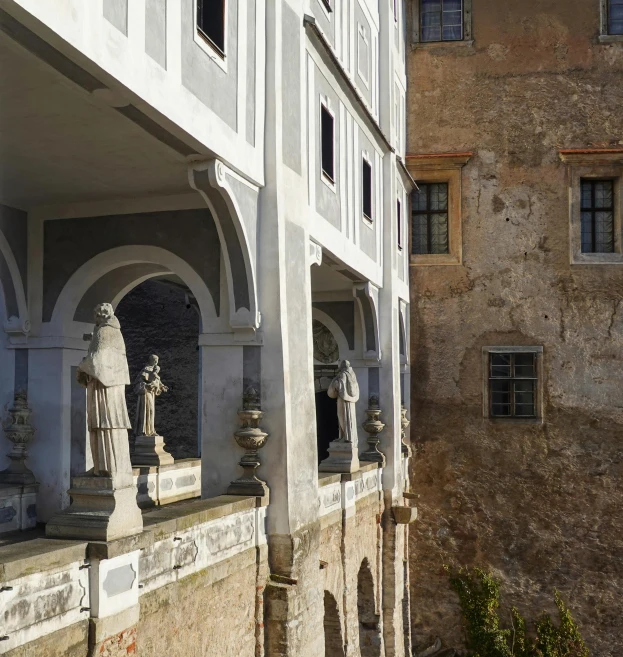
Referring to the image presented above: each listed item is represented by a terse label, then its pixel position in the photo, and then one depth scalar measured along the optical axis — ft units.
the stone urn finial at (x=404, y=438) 59.82
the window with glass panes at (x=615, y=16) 66.59
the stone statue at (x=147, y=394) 41.20
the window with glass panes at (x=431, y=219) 67.00
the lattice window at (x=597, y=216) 65.41
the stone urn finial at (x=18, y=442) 33.22
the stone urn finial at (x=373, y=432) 51.83
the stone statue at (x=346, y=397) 43.06
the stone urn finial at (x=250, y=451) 30.63
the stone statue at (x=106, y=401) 21.68
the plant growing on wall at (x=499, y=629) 58.95
